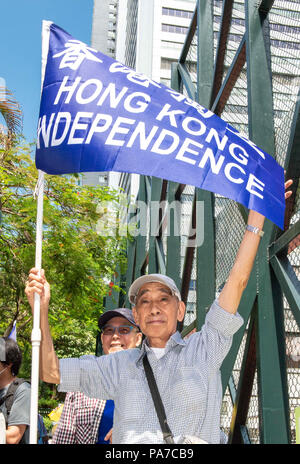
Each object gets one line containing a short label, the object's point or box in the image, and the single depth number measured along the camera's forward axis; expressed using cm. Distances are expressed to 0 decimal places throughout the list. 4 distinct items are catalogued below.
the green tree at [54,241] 941
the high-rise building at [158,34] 5125
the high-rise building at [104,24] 12250
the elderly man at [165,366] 252
